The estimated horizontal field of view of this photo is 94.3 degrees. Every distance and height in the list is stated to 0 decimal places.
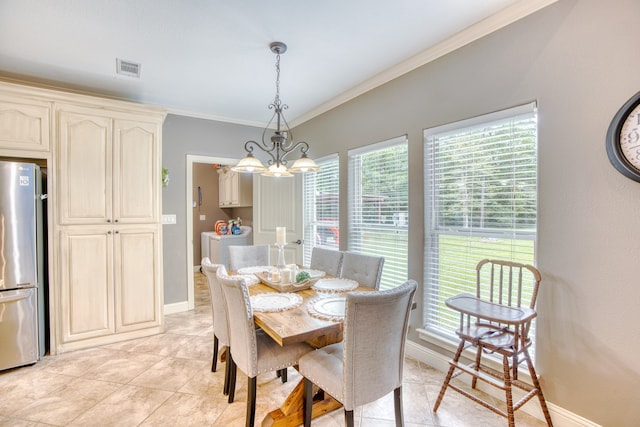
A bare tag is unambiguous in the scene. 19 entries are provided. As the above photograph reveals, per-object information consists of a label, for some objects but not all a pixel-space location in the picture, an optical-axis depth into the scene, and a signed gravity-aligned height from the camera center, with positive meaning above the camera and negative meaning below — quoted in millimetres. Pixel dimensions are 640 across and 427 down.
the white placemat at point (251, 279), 2361 -558
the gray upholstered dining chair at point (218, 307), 1989 -696
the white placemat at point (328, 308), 1635 -580
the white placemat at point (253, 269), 2638 -536
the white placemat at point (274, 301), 1775 -580
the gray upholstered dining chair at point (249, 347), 1657 -825
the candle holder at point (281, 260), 2390 -398
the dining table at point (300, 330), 1483 -601
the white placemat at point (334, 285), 2158 -568
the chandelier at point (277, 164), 2217 +352
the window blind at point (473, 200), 1939 +71
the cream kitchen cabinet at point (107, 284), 2758 -717
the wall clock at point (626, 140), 1467 +356
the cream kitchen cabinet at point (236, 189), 5371 +410
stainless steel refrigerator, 2426 -453
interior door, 4047 -21
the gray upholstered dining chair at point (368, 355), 1385 -722
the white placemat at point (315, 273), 2426 -541
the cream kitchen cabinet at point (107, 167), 2736 +427
